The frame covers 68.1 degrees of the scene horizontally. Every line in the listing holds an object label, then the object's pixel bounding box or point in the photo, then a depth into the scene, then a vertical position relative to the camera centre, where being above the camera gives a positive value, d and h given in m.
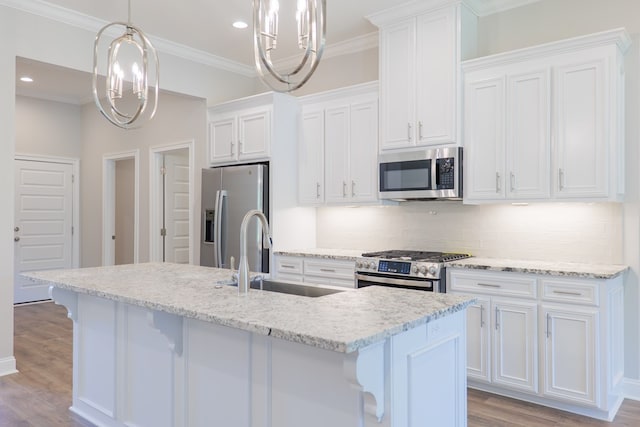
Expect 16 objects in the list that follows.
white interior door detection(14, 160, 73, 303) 6.58 -0.13
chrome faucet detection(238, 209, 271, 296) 2.17 -0.26
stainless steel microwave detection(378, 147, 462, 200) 3.64 +0.31
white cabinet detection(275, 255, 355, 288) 4.07 -0.52
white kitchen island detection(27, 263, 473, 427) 1.59 -0.59
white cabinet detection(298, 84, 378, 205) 4.24 +0.61
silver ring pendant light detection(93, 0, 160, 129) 2.72 +0.80
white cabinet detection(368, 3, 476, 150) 3.65 +1.14
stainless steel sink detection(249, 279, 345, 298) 2.41 -0.40
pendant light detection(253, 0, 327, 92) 1.90 +0.75
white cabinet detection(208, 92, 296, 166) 4.63 +0.89
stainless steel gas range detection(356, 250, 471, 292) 3.44 -0.44
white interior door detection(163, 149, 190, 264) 6.13 +0.07
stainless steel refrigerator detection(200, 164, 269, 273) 4.58 +0.02
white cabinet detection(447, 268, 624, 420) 2.88 -0.82
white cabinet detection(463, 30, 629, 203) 3.02 +0.62
